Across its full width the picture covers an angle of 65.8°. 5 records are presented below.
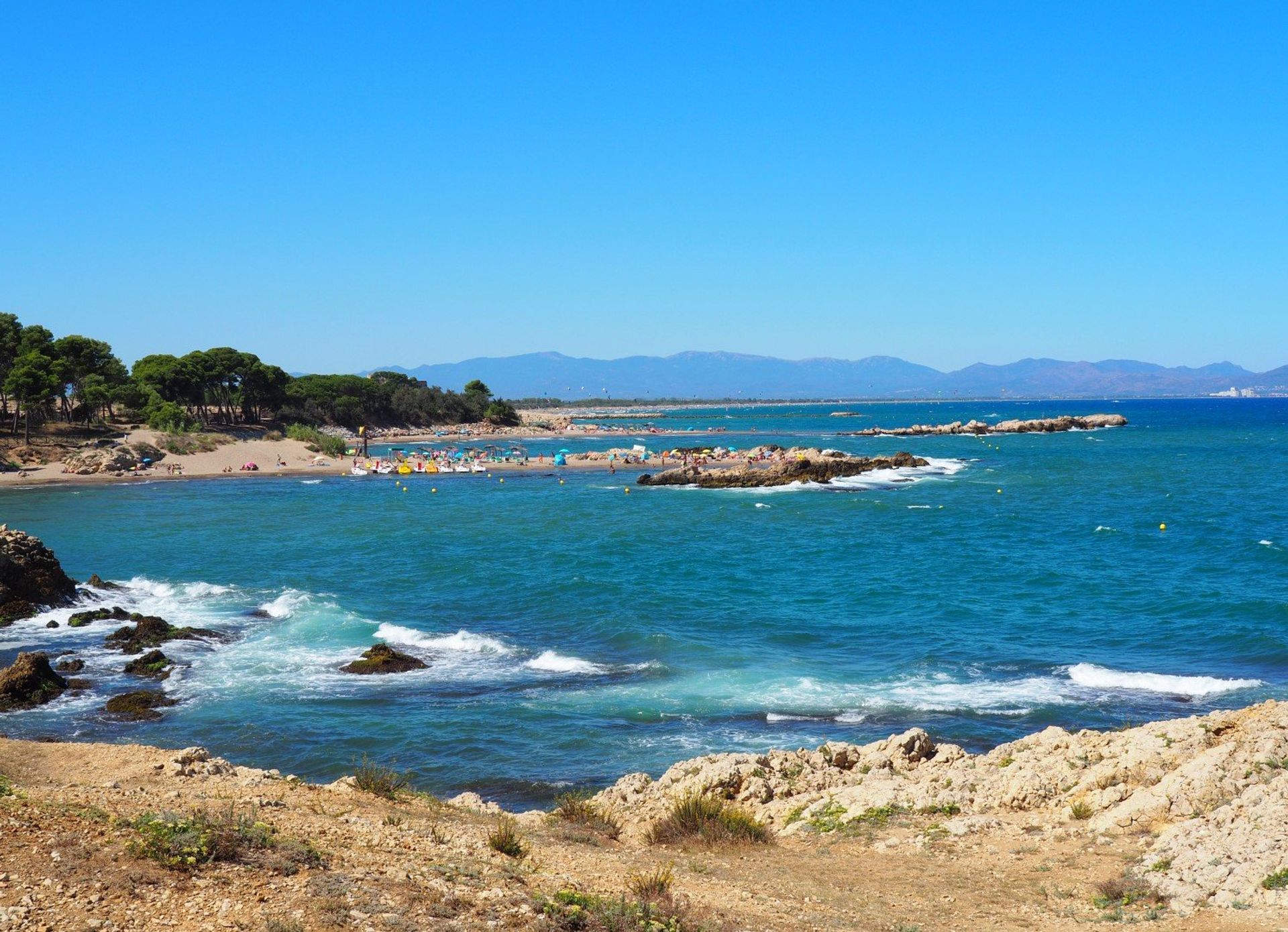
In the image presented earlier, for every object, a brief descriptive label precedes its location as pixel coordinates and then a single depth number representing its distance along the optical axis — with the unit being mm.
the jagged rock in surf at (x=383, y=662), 21922
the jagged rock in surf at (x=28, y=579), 27391
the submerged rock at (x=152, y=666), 21734
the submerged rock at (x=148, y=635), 24078
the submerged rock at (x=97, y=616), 26312
